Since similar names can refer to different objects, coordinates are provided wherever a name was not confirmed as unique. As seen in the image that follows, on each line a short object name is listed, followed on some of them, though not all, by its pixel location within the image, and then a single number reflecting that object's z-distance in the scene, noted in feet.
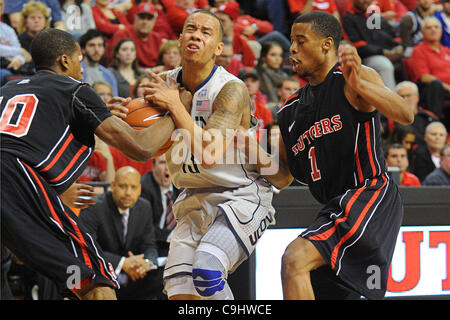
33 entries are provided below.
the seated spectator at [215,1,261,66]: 63.12
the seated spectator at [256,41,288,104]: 61.72
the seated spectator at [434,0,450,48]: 75.51
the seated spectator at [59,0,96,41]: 58.29
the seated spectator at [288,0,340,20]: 71.05
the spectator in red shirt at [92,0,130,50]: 61.31
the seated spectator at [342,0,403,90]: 67.10
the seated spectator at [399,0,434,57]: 73.92
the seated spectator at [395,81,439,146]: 61.50
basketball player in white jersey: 25.21
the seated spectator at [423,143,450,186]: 50.98
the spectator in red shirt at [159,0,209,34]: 65.26
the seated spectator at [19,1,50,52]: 53.52
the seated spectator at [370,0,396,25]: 77.71
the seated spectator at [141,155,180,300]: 44.11
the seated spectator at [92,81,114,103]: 49.08
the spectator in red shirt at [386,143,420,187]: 52.44
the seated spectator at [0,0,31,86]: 50.55
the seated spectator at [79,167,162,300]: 40.25
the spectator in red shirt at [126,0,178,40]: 65.77
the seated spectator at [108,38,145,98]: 55.77
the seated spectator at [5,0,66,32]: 57.62
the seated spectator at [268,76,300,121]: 57.06
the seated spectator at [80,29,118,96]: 53.62
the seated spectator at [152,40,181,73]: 56.44
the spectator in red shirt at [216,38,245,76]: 54.95
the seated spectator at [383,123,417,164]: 59.31
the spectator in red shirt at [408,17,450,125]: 68.44
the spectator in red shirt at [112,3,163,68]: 61.46
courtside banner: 36.32
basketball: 26.37
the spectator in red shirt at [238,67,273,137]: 54.19
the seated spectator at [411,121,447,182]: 58.08
